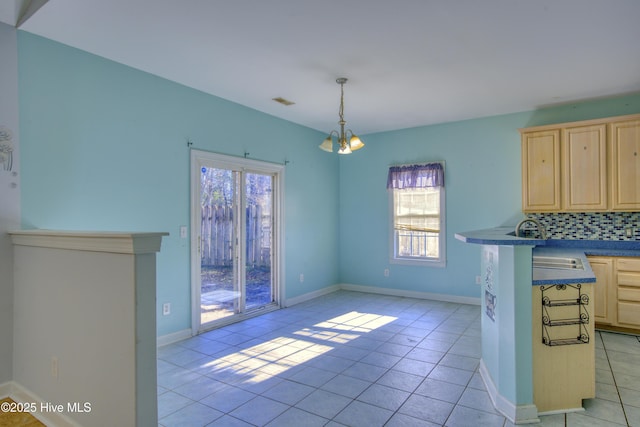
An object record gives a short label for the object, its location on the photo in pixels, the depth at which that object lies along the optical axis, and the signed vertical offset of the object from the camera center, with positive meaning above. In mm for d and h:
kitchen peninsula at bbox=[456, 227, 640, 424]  2344 -824
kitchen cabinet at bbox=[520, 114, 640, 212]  4104 +560
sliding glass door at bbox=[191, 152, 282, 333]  4168 -308
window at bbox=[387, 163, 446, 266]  5613 +0
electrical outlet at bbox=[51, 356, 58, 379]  2289 -977
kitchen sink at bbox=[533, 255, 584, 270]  2921 -428
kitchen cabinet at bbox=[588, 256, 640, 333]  3926 -892
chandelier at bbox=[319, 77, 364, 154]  3662 +734
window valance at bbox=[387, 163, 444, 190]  5559 +594
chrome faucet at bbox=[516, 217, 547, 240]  2606 -137
